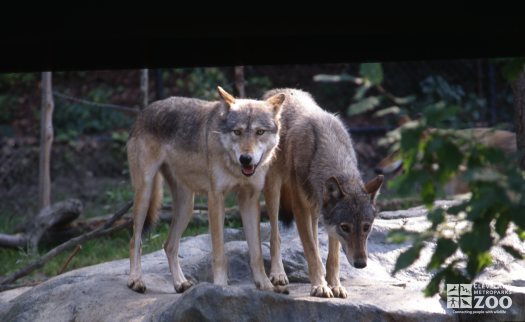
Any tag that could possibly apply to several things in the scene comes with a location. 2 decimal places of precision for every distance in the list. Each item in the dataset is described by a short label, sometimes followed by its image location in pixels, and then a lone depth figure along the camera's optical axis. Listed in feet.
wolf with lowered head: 37.91
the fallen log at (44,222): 60.13
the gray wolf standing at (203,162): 39.40
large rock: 34.88
